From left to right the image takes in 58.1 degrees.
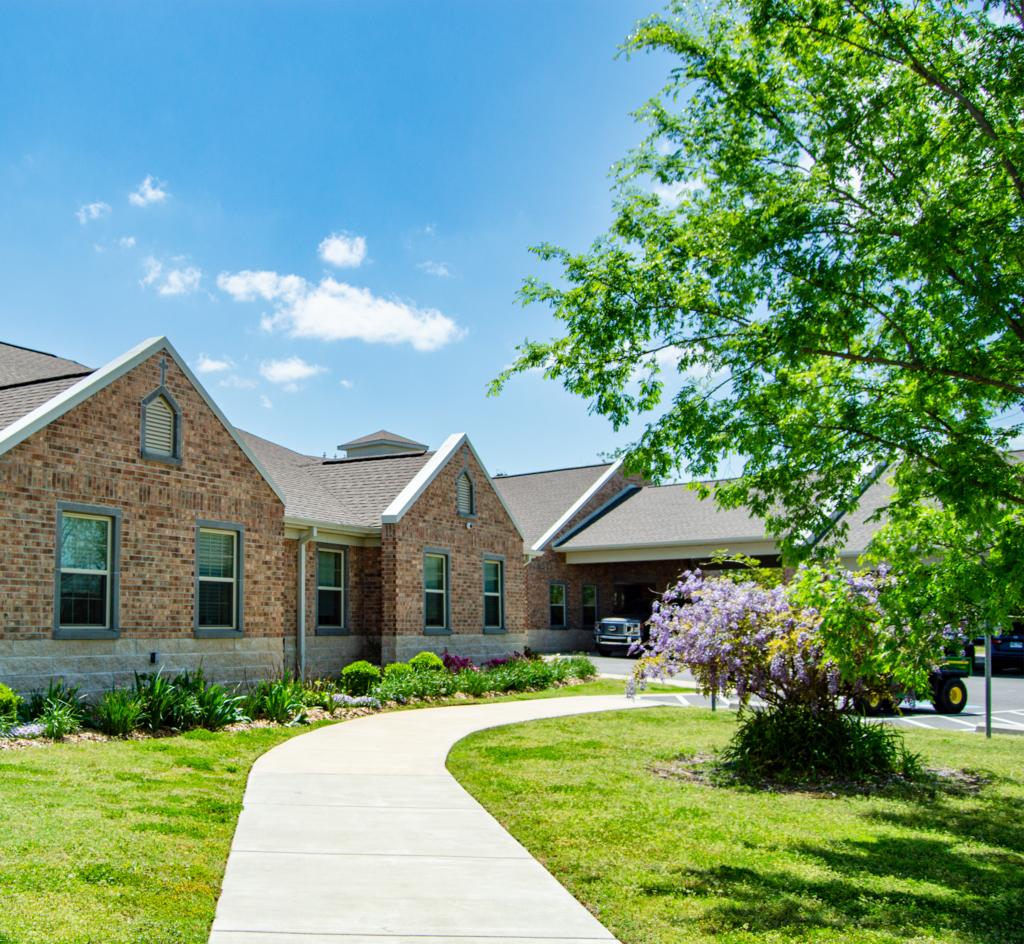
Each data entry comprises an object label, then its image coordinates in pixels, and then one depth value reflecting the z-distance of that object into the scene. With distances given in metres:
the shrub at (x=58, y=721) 10.38
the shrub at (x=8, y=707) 10.40
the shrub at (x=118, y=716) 11.02
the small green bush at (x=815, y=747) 10.00
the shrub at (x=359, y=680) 16.55
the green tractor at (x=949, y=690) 16.44
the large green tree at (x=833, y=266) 5.94
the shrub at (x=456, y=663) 19.72
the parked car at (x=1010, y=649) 25.88
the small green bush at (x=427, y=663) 18.43
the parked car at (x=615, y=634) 31.33
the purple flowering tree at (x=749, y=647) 9.73
